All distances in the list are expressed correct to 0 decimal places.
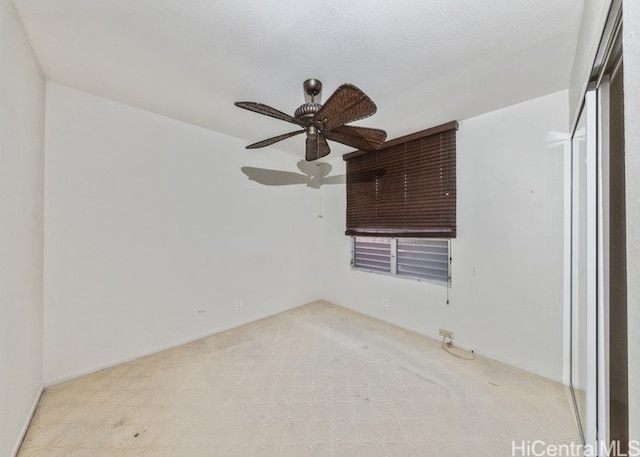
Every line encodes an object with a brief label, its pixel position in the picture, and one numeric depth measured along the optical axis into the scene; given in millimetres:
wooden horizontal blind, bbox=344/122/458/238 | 2801
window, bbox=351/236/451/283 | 2967
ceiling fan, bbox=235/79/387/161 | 1344
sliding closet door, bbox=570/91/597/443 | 1376
